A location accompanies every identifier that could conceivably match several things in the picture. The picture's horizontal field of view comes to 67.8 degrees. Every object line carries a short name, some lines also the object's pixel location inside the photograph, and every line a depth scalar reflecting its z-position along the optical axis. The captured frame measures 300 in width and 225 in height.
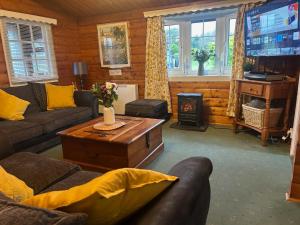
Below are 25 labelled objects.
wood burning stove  3.77
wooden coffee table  2.26
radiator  4.59
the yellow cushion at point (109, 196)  0.73
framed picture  4.50
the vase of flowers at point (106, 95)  2.48
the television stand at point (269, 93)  2.88
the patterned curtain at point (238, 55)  3.50
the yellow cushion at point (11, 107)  2.97
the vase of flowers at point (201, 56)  4.03
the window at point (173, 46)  4.26
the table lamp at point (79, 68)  4.55
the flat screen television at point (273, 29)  2.61
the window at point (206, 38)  3.99
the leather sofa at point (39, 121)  2.63
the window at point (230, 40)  3.82
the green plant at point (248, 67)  3.45
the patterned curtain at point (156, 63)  4.15
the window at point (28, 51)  3.73
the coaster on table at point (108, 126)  2.52
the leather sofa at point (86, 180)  0.60
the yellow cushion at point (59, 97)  3.65
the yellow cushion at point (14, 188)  1.06
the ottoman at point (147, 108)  3.79
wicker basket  3.03
